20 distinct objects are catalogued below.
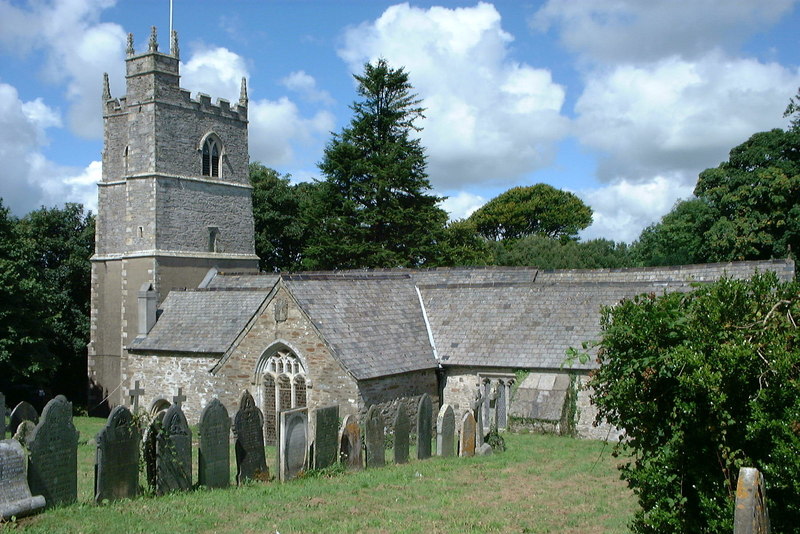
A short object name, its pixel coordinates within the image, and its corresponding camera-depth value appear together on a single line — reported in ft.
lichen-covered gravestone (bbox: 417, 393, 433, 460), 48.85
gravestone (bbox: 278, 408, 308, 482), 41.65
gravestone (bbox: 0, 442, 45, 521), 30.35
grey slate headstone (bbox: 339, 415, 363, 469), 44.73
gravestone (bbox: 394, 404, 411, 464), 46.85
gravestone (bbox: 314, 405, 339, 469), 43.27
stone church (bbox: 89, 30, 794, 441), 63.16
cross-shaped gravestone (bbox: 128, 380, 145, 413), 74.84
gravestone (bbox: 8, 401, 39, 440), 55.47
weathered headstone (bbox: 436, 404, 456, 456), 49.55
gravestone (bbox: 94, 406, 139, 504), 34.24
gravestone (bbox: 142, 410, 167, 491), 36.86
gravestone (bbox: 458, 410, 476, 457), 49.83
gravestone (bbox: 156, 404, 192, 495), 36.73
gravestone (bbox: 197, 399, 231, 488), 37.93
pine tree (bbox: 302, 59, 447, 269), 140.87
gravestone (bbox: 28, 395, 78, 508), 32.14
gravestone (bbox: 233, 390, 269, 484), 40.34
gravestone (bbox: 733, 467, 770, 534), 17.11
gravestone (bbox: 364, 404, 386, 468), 45.09
